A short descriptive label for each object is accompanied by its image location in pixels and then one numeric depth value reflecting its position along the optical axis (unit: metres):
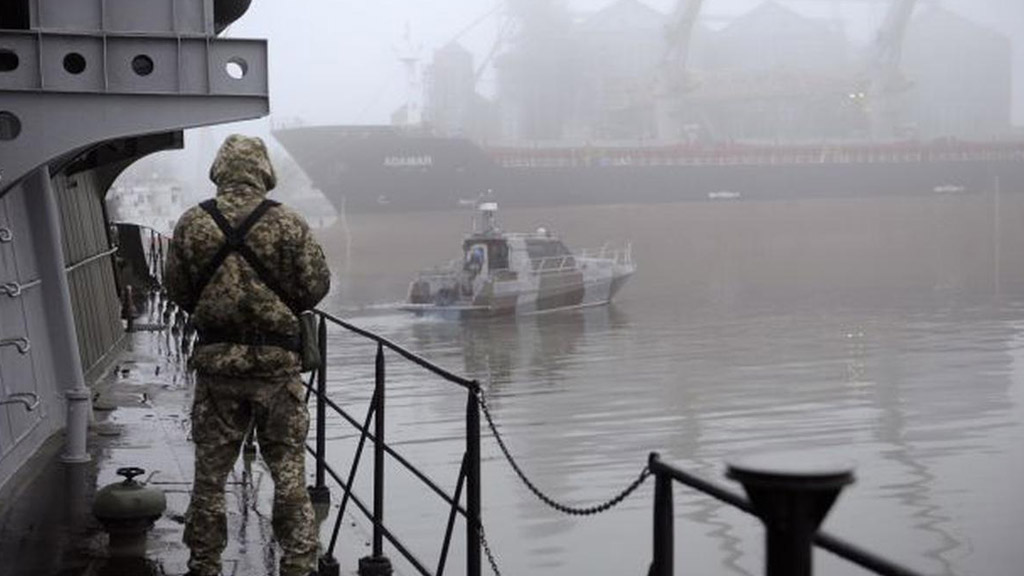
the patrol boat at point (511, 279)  43.44
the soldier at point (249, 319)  4.16
